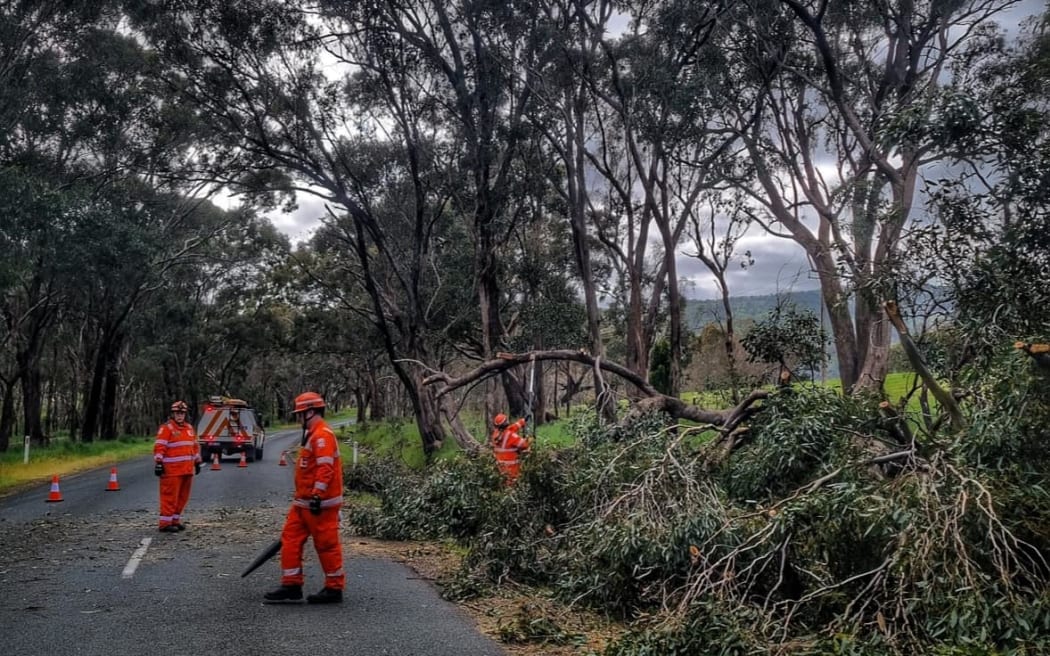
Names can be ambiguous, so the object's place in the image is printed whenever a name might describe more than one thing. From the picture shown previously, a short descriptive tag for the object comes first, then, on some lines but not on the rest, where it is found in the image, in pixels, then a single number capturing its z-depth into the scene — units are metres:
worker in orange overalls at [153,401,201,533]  12.77
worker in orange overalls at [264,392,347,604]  8.20
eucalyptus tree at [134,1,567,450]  21.36
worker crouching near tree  12.45
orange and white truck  29.67
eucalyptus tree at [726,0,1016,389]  16.47
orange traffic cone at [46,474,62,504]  16.71
